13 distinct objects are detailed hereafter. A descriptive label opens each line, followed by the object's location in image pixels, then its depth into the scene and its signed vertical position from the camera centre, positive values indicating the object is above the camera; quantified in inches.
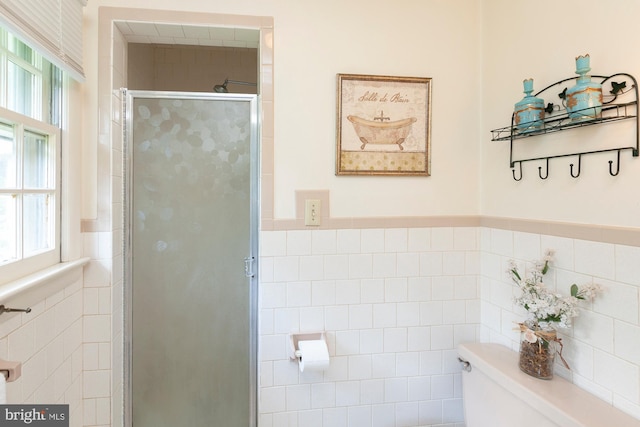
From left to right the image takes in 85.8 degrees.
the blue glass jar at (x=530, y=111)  51.0 +15.1
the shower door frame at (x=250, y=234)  62.2 -4.1
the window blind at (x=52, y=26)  39.4 +24.1
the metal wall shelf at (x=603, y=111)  41.5 +13.2
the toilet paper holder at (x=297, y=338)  61.0 -23.1
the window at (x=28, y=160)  42.2 +7.1
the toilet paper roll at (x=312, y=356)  57.1 -24.1
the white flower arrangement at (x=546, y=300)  46.0 -12.3
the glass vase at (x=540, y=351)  48.5 -20.0
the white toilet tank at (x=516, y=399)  42.3 -25.0
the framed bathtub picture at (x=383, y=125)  63.2 +16.2
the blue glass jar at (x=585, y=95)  42.8 +14.7
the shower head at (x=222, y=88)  83.3 +31.4
